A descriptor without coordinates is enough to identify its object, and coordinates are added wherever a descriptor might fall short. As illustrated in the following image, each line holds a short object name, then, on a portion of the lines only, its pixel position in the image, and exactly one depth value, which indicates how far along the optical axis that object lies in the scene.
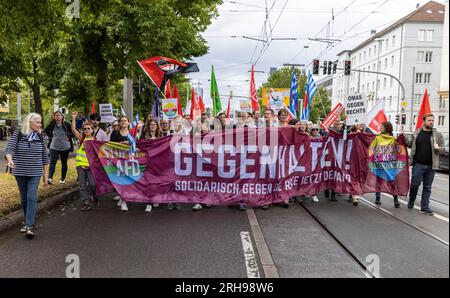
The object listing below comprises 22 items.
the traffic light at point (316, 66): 26.31
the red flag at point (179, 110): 13.68
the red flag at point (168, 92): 15.40
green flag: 12.77
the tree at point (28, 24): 6.36
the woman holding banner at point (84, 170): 8.05
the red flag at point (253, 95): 13.60
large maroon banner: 8.21
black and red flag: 11.50
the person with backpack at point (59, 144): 10.55
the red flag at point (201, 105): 15.47
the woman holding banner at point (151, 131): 8.71
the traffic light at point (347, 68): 26.61
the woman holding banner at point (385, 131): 8.85
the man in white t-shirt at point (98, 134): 9.84
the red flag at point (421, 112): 6.16
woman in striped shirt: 6.06
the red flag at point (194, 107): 13.61
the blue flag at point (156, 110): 15.80
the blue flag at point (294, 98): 12.60
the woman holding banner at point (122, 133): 8.53
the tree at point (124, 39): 13.05
